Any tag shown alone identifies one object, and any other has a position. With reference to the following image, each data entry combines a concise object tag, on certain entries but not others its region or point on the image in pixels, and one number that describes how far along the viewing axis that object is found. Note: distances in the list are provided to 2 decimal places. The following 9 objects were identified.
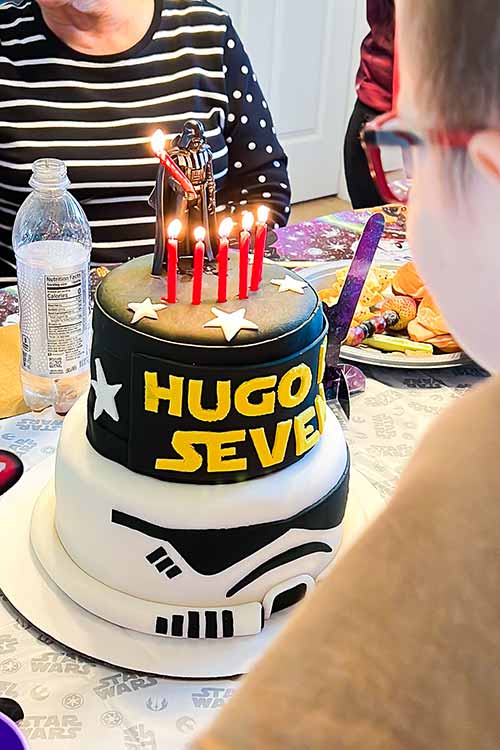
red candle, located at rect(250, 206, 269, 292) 0.87
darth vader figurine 0.89
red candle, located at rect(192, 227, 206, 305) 0.83
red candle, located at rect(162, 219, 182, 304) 0.83
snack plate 1.22
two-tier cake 0.79
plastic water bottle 1.02
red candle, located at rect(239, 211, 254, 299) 0.85
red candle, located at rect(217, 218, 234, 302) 0.84
